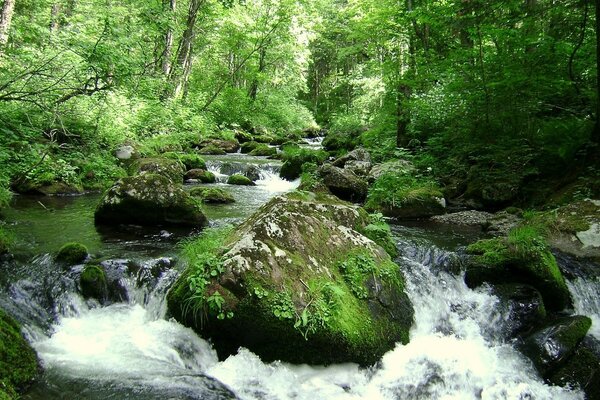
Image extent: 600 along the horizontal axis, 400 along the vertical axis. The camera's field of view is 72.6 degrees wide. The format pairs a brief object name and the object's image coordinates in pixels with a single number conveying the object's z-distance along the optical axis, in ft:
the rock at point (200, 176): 48.16
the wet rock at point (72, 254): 20.31
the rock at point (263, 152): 71.68
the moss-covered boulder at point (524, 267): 19.71
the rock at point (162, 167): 41.42
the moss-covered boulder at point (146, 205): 27.94
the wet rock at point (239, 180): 48.34
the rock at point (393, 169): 40.57
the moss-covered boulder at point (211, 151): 69.52
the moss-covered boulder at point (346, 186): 39.32
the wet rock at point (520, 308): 18.39
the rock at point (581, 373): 15.08
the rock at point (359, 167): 46.17
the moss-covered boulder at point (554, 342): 15.98
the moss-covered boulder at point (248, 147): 76.48
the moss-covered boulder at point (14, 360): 11.85
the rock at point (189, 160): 51.66
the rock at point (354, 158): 52.34
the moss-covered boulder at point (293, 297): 14.74
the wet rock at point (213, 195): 37.47
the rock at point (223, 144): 73.51
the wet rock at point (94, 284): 18.40
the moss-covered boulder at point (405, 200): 34.42
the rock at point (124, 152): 46.37
